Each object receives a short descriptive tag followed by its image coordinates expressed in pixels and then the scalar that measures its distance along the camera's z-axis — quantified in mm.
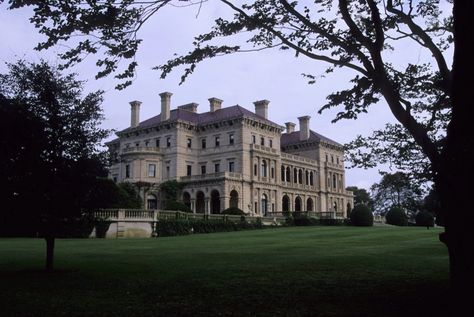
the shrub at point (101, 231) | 38562
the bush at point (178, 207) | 52375
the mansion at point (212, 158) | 70625
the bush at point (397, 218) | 62875
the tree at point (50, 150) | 13148
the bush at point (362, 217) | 56969
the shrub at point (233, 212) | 54625
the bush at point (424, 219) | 57625
